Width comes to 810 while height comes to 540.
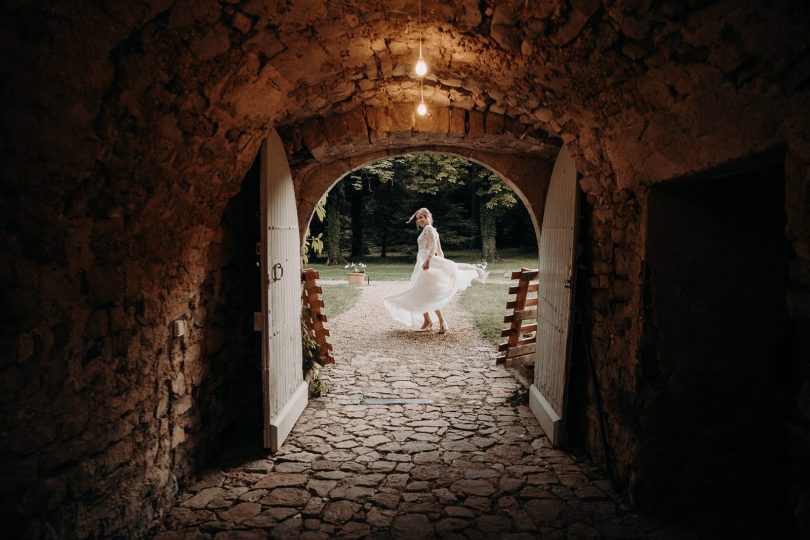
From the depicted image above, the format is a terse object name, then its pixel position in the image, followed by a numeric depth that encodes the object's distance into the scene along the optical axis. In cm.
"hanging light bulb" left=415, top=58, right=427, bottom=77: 290
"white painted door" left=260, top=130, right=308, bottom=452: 369
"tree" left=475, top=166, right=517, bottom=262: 1934
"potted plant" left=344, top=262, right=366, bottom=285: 1450
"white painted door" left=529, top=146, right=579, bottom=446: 392
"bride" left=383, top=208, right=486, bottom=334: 775
